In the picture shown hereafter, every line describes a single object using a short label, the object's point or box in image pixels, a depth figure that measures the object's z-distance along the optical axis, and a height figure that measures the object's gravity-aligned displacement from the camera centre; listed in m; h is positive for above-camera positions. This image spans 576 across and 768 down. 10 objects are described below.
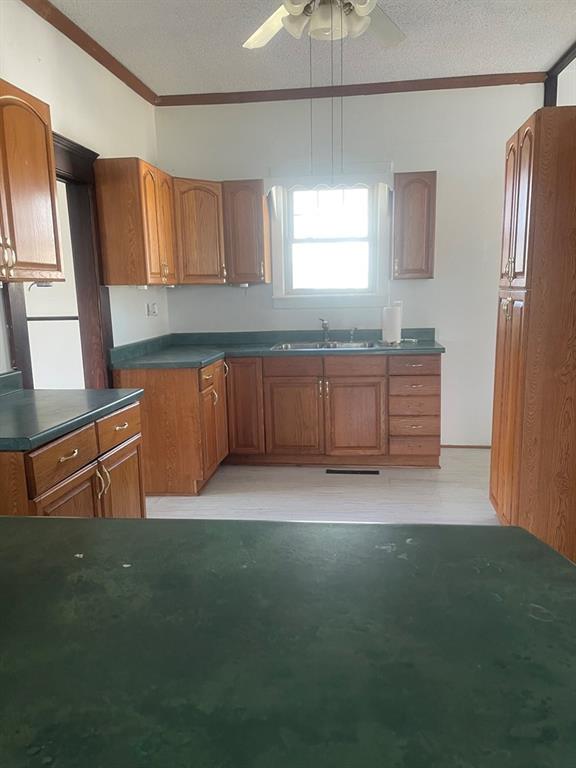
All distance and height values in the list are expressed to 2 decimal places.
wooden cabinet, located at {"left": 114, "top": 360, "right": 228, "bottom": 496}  3.54 -0.83
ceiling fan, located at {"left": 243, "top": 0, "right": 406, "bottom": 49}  2.27 +1.17
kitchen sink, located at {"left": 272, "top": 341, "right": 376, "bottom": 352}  4.26 -0.41
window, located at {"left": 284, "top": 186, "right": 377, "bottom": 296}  4.52 +0.42
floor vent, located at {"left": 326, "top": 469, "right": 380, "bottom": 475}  4.05 -1.31
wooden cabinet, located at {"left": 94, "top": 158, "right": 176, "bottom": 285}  3.41 +0.49
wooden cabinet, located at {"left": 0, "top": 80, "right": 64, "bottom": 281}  2.09 +0.44
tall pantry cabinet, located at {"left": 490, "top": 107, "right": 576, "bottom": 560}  2.41 -0.18
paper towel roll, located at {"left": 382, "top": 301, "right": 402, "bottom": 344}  4.19 -0.23
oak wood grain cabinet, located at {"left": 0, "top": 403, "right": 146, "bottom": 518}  1.83 -0.65
